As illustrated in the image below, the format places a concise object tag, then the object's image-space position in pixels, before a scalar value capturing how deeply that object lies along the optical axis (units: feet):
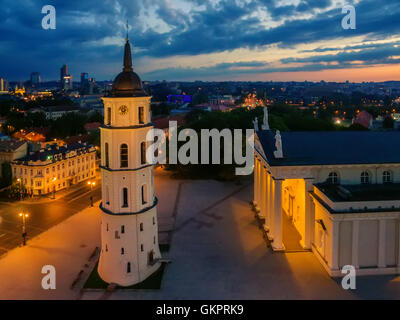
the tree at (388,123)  318.45
